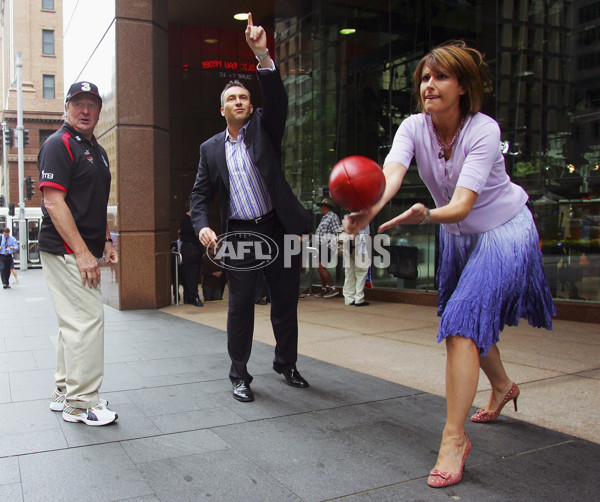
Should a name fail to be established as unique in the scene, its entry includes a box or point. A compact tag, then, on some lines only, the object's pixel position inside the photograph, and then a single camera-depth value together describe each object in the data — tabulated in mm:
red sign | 18938
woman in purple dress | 2660
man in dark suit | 4090
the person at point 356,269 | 10047
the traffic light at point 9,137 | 30141
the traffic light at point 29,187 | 28878
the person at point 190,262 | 10047
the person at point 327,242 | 10695
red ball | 2221
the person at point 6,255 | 16047
